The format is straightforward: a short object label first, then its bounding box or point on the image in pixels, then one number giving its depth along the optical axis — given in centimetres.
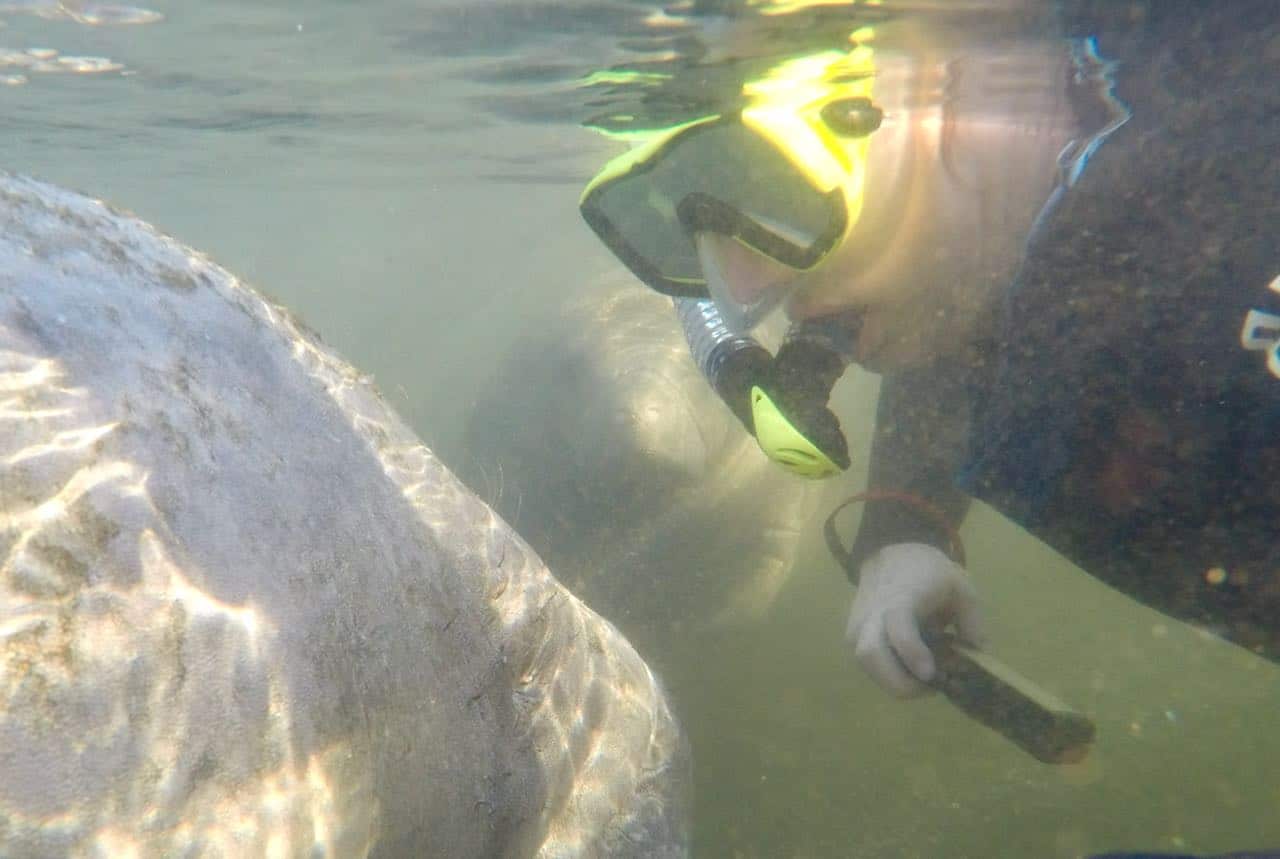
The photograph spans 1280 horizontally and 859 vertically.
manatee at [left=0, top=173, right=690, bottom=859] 26
